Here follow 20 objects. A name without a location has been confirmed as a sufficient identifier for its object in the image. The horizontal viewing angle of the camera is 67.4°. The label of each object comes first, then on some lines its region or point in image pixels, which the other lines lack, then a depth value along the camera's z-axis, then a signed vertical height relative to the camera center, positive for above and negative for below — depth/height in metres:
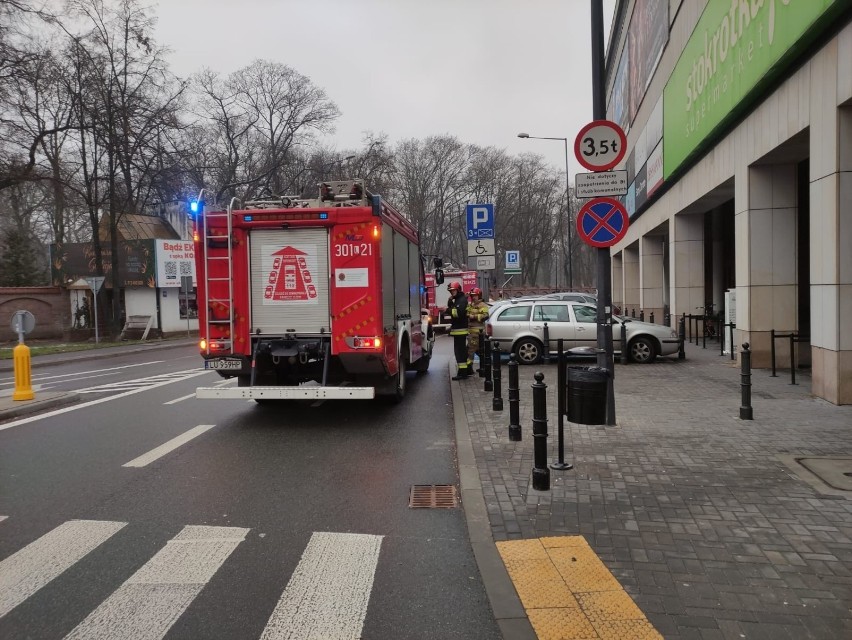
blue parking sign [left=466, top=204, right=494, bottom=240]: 16.56 +2.16
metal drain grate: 5.46 -1.72
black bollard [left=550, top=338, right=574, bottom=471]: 5.84 -1.00
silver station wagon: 15.03 -0.67
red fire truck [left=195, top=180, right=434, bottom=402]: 8.61 +0.24
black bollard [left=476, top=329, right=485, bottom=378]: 12.42 -0.98
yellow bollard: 11.06 -1.08
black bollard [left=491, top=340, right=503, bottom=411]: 9.20 -1.22
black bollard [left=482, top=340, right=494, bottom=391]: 11.24 -1.12
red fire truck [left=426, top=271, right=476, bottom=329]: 30.14 +1.00
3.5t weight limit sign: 7.38 +1.79
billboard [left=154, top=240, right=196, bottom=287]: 32.66 +2.52
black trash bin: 5.80 -0.87
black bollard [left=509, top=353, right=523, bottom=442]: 7.18 -1.19
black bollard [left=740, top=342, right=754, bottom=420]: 7.83 -1.13
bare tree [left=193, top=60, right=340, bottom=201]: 39.84 +11.57
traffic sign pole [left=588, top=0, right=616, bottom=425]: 7.59 +0.36
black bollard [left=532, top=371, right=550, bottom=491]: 5.47 -1.20
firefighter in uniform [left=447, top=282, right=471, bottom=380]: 12.48 -0.41
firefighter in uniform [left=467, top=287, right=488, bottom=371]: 12.87 -0.21
